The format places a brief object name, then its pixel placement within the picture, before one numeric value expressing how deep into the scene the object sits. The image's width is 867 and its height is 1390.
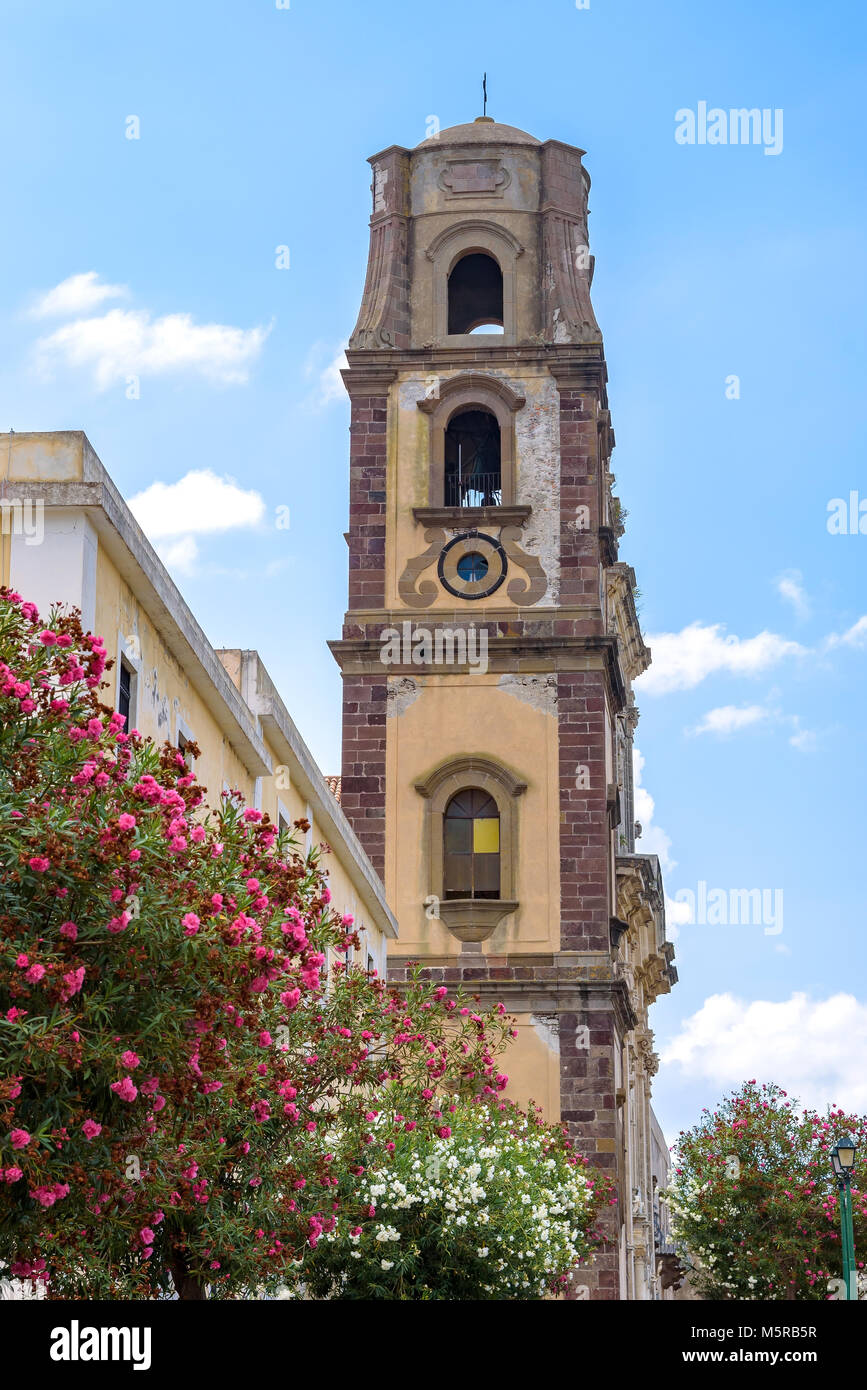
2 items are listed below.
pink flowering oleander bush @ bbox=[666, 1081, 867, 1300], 41.72
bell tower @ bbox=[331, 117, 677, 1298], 41.12
